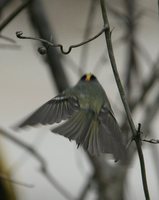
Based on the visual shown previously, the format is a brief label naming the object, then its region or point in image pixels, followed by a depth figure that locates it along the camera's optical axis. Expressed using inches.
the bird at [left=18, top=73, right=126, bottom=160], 161.0
